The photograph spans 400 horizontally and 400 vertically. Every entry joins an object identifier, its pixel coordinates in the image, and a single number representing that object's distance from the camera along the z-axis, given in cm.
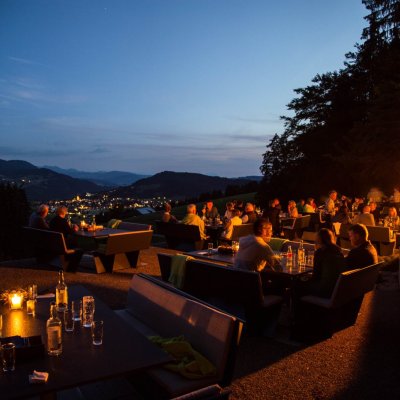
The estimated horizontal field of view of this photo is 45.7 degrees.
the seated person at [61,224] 1078
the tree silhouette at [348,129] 2295
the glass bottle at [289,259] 691
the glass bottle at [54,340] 323
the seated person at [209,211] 1481
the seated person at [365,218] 1265
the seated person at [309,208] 1712
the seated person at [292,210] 1554
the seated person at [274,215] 1479
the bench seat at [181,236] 1262
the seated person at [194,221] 1266
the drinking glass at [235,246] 831
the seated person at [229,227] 1198
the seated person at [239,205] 1581
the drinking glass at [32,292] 447
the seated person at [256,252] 653
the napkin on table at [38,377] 279
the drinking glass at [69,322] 379
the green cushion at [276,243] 869
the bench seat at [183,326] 361
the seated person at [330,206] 1681
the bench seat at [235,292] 610
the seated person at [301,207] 1775
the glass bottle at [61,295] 441
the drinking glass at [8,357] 299
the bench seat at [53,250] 1017
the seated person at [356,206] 1783
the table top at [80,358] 280
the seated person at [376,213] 1656
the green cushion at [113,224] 1273
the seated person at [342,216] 1301
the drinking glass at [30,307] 428
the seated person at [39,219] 1103
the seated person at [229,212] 1332
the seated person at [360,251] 666
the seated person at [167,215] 1344
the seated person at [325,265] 616
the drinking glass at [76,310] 395
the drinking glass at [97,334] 349
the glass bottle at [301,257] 714
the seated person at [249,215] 1332
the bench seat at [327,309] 594
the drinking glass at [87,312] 391
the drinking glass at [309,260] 715
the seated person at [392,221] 1332
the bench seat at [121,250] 1024
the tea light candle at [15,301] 439
